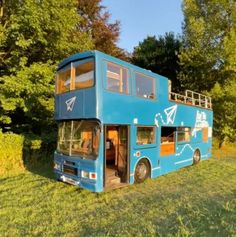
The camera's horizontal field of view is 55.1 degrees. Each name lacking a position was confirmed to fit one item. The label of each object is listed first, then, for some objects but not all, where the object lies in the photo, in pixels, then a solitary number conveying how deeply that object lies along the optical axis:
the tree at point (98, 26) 16.14
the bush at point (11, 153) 9.17
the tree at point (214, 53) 15.35
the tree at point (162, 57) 19.29
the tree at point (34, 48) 9.51
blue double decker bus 6.30
